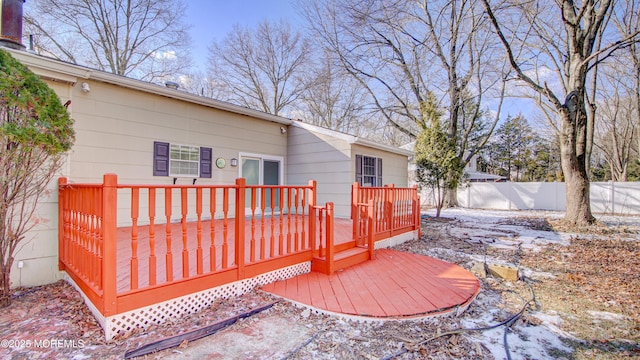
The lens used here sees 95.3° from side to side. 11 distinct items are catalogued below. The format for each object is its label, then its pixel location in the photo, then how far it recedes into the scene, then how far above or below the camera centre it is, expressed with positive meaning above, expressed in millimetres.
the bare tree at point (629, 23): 10406 +5995
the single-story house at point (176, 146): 3696 +832
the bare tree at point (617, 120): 13930 +3623
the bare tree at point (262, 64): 16453 +6798
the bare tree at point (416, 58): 11516 +5351
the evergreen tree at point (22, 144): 2561 +367
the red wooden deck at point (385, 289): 2824 -1214
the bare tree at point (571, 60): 7746 +3375
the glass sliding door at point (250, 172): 7401 +279
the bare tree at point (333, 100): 14773 +4884
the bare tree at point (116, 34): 11445 +6436
